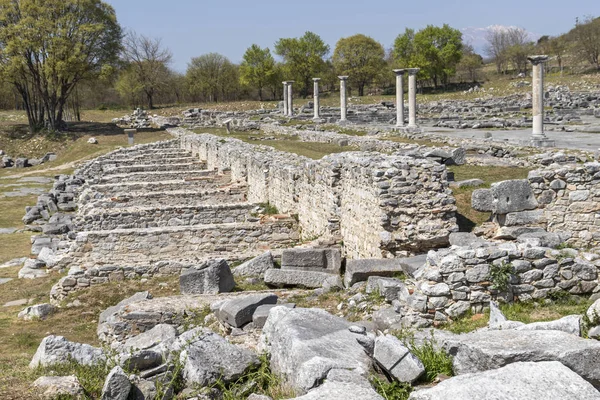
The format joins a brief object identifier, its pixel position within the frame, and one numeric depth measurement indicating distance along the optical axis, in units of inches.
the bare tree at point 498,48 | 3386.8
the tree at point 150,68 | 2775.6
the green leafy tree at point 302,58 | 3053.6
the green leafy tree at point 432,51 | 2935.5
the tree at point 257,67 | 2952.8
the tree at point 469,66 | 3193.9
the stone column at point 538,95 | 959.0
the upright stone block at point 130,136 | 1695.9
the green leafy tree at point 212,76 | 3031.5
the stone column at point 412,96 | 1402.6
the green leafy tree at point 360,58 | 3016.7
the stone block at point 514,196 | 436.5
